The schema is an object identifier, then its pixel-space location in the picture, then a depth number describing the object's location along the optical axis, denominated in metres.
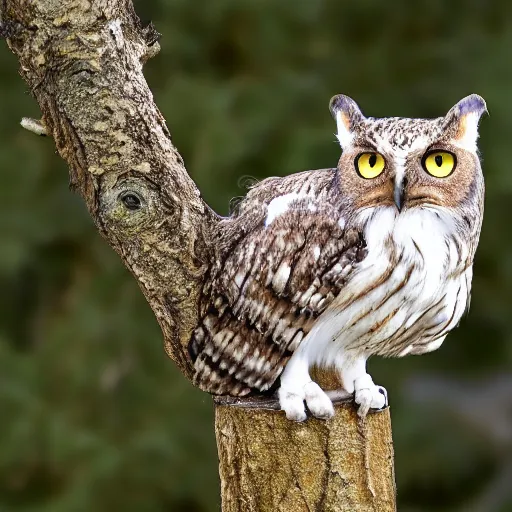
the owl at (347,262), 6.77
